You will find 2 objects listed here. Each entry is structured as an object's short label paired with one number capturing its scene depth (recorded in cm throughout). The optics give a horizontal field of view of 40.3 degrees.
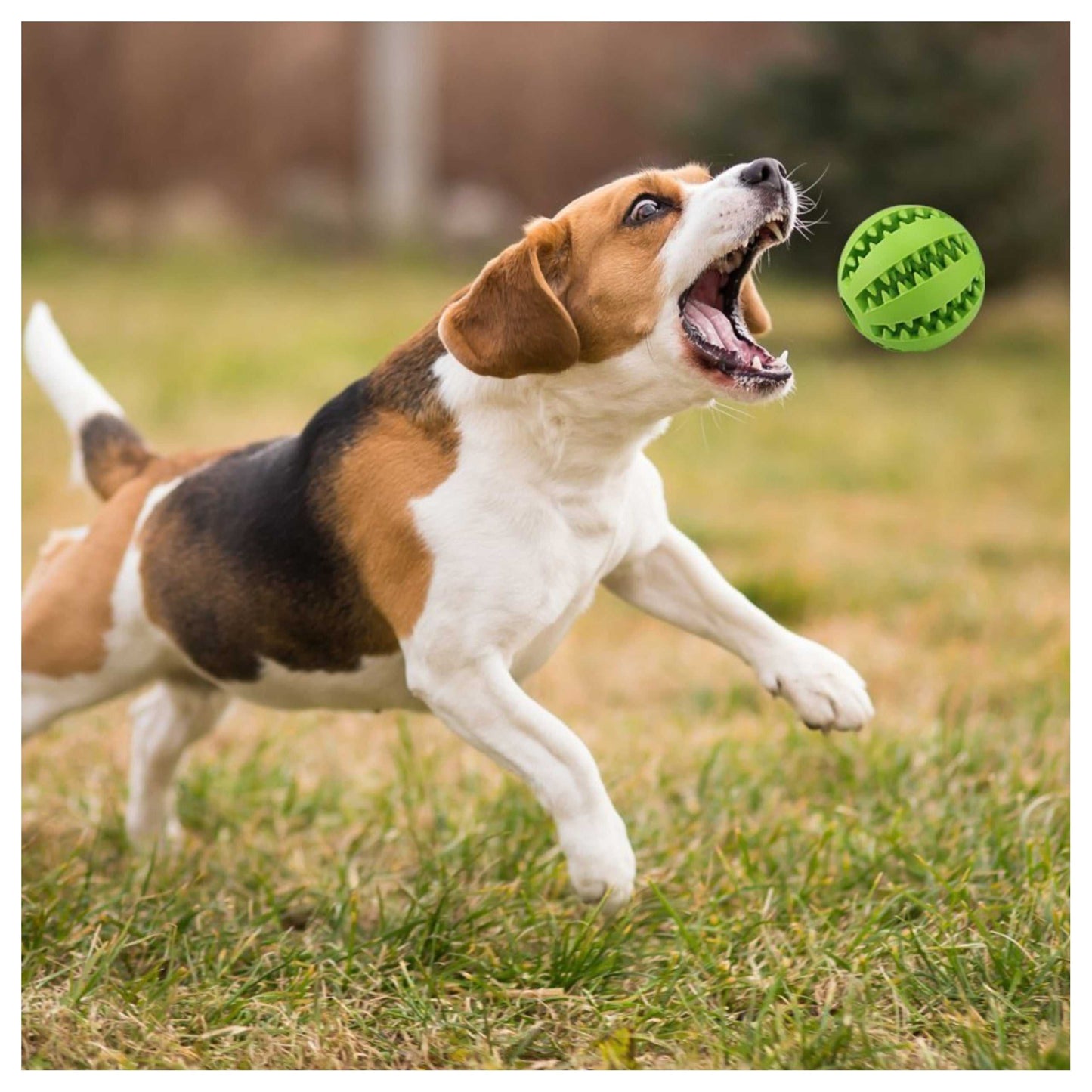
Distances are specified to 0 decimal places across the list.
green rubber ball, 316
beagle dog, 311
